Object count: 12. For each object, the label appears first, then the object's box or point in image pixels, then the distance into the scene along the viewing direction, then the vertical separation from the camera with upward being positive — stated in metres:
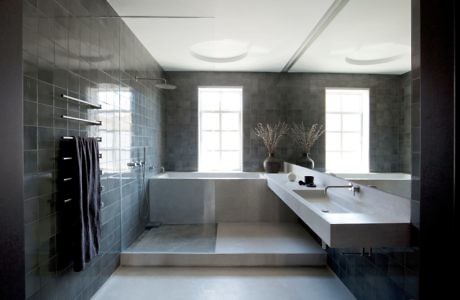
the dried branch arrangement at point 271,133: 4.72 +0.26
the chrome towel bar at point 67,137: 1.97 +0.07
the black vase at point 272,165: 4.66 -0.29
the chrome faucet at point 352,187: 2.39 -0.36
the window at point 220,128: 4.77 +0.35
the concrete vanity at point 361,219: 1.70 -0.49
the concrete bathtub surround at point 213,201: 3.93 -0.79
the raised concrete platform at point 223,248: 3.11 -1.19
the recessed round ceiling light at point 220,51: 3.82 +1.46
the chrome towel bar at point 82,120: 1.95 +0.22
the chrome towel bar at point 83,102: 1.97 +0.37
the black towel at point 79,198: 2.02 -0.38
